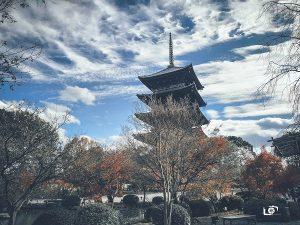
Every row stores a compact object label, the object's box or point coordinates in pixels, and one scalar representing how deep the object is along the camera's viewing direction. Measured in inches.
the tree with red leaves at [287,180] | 866.2
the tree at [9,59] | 182.5
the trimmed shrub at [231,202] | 927.1
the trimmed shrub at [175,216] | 495.4
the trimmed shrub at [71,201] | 1112.2
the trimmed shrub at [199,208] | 804.2
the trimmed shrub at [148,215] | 695.0
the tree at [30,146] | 356.9
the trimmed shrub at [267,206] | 627.2
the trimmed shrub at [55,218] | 401.4
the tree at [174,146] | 510.0
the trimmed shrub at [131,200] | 1103.7
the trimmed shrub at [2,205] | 906.3
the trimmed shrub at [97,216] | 396.7
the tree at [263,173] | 922.0
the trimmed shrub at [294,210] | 654.0
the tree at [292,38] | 164.6
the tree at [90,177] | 877.1
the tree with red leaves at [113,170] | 941.7
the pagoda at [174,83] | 1172.5
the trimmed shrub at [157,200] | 1096.7
